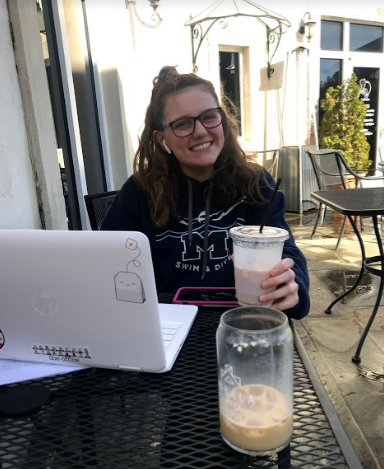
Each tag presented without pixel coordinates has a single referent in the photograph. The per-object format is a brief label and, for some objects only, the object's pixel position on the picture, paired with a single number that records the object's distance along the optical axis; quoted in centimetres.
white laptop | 69
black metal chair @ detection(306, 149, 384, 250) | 464
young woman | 146
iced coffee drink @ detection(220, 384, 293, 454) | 57
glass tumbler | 57
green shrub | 678
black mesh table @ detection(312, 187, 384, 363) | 216
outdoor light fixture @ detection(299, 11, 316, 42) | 622
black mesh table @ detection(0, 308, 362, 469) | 58
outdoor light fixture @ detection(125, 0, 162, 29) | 373
